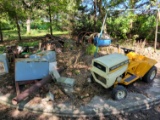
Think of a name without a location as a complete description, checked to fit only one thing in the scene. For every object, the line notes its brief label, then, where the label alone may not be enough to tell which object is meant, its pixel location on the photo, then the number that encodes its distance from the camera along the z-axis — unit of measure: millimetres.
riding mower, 2185
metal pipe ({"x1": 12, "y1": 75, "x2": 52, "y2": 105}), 2058
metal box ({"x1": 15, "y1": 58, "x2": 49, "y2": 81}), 2507
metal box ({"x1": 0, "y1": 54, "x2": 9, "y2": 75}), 3005
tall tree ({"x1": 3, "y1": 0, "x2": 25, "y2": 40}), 5455
